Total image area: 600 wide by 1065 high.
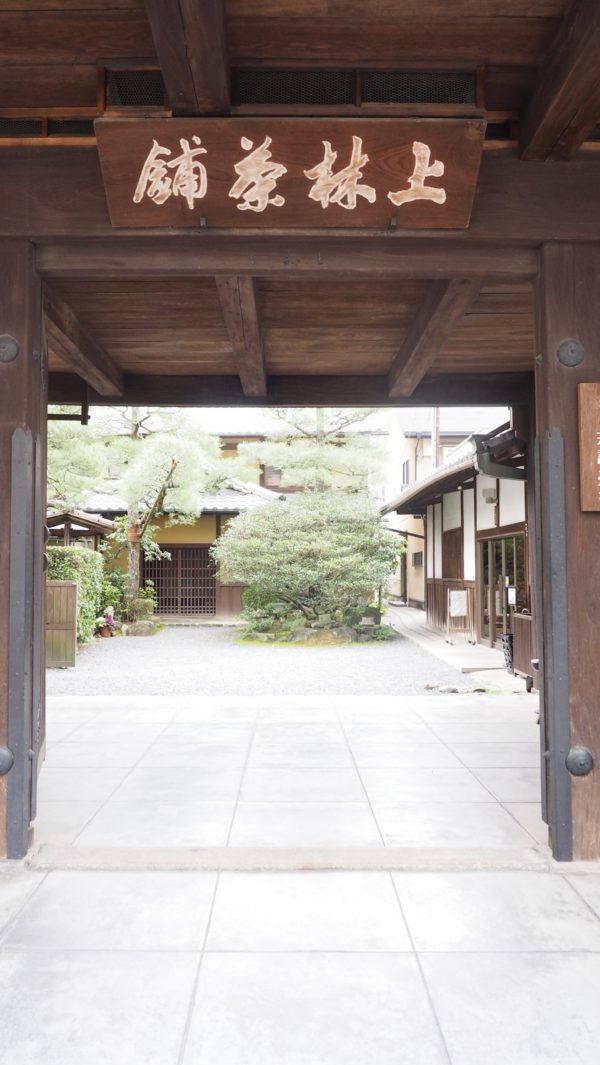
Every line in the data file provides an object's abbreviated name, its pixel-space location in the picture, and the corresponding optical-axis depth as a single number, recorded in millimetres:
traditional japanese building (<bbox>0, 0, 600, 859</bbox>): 2666
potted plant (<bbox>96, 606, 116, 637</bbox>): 14844
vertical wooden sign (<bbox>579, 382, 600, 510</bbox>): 3094
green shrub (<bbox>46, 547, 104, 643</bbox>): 11773
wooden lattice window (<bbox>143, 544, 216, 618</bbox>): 18906
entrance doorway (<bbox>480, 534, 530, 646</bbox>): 10336
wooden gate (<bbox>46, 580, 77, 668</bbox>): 10648
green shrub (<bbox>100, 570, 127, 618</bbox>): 15797
